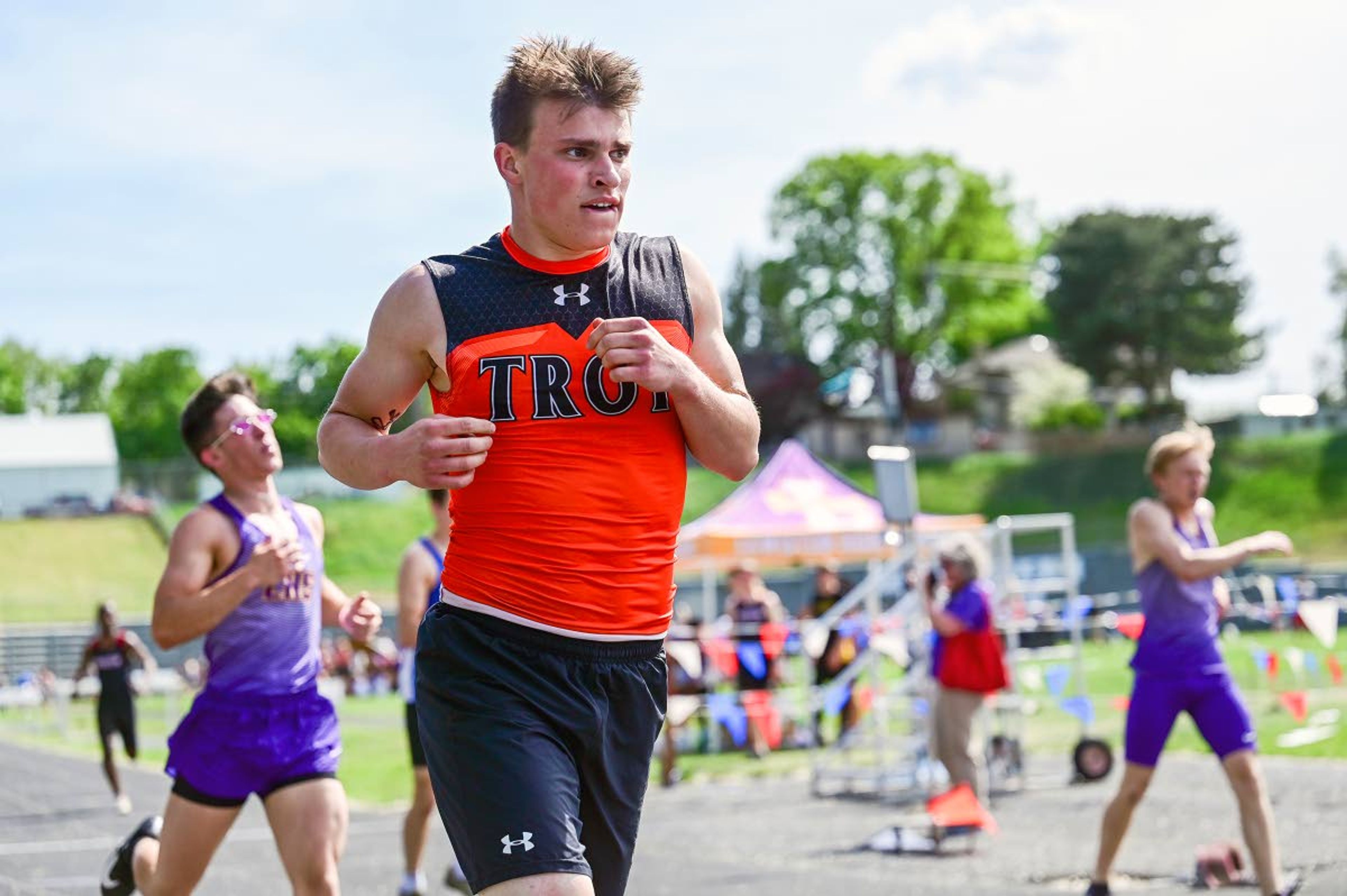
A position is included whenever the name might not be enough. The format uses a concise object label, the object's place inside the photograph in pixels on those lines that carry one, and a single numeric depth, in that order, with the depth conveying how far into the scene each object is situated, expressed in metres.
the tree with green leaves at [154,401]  106.81
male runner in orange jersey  3.40
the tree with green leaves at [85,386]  119.94
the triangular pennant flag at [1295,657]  15.30
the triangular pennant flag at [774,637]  16.56
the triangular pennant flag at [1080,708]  13.02
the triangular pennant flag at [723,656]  16.20
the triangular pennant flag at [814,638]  14.21
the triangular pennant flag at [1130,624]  12.15
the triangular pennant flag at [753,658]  15.88
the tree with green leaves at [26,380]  118.56
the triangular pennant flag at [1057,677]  13.56
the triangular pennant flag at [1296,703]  13.95
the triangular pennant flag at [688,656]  16.30
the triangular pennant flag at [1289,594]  13.73
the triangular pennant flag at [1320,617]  12.23
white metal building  69.12
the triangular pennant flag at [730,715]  15.36
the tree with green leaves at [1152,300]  74.50
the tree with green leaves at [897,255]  80.19
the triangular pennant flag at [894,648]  13.80
